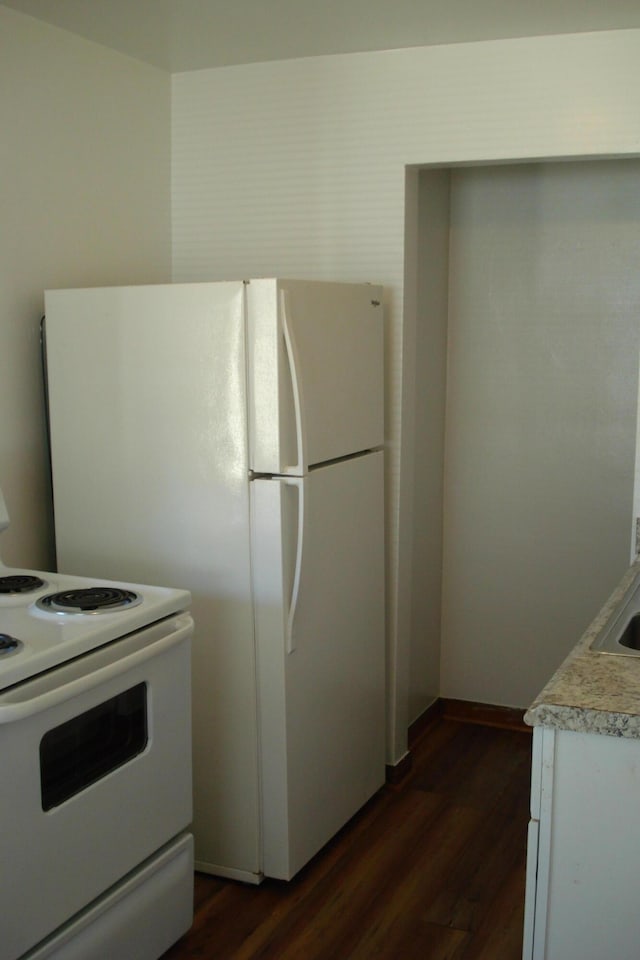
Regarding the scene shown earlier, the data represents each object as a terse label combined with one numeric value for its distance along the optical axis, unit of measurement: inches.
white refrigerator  102.3
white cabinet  65.8
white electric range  74.4
